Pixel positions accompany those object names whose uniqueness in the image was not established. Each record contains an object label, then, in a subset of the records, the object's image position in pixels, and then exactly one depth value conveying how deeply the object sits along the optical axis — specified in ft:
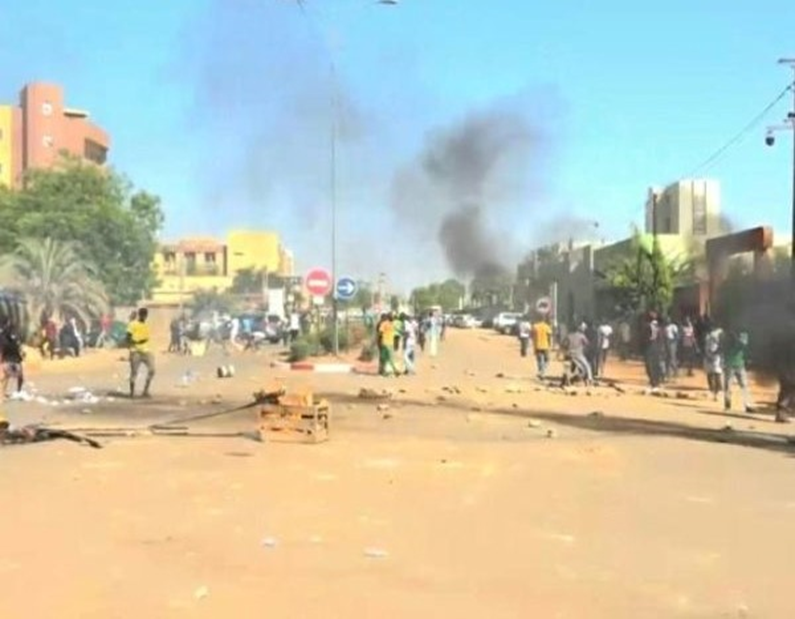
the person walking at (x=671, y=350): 100.32
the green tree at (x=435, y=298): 322.34
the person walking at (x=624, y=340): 145.38
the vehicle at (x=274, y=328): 208.04
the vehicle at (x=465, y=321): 307.78
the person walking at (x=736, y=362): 68.64
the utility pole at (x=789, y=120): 76.36
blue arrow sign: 114.73
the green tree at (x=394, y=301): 249.34
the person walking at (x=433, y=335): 143.89
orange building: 345.92
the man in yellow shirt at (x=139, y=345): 70.44
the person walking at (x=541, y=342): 98.78
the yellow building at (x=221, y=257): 447.83
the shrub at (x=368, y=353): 125.29
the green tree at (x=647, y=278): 162.61
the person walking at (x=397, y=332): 105.70
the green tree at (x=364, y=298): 282.93
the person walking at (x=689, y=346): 110.42
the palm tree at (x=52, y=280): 195.31
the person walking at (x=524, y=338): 144.66
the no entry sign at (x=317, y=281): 106.32
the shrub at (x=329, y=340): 140.36
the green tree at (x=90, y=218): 230.89
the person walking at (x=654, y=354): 90.99
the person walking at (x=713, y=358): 76.69
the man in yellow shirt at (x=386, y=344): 97.09
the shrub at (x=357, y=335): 157.66
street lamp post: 119.17
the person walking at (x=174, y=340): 162.40
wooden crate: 47.70
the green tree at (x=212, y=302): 250.37
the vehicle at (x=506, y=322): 250.39
